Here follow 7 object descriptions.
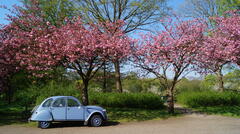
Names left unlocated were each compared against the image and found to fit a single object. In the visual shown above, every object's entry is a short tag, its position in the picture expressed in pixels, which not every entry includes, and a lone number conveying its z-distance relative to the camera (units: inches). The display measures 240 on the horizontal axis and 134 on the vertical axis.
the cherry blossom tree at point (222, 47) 487.8
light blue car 369.4
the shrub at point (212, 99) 770.8
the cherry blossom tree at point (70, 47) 437.7
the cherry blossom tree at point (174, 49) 483.2
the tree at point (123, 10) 866.1
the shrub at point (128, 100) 701.9
